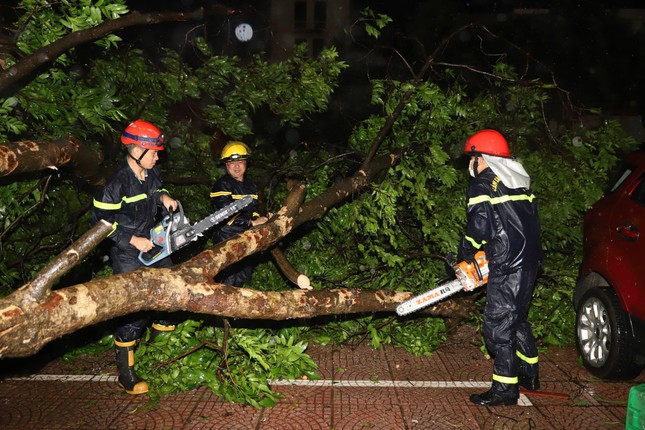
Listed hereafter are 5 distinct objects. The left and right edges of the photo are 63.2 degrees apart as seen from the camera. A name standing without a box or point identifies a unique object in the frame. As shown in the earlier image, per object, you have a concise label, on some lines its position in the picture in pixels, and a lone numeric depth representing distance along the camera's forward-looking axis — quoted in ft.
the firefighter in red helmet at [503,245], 13.71
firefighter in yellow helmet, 18.54
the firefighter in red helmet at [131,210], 14.16
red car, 14.25
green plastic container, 8.82
